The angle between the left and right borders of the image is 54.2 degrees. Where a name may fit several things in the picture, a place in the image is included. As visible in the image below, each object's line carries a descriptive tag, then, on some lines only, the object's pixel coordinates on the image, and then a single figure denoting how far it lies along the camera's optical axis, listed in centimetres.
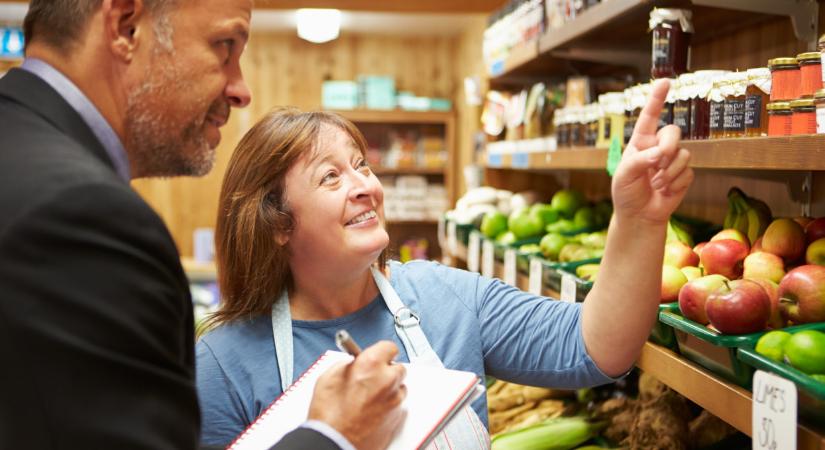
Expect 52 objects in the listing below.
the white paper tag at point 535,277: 239
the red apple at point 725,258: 173
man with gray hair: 82
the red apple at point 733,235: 182
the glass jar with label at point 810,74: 138
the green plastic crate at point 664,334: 159
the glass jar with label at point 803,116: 134
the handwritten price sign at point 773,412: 111
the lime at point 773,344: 126
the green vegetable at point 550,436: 227
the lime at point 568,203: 314
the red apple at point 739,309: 137
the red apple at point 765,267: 160
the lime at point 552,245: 260
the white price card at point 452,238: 387
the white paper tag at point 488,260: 306
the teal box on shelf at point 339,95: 726
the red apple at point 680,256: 184
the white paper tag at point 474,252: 334
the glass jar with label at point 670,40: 192
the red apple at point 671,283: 170
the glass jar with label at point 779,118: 140
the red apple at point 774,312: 145
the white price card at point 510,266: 274
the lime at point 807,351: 120
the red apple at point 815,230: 164
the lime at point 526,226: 306
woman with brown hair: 161
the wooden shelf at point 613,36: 205
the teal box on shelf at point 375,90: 733
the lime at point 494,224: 330
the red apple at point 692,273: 175
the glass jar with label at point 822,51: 135
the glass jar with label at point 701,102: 169
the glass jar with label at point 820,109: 129
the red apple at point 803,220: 173
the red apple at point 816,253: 157
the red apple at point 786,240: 165
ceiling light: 600
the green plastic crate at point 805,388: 109
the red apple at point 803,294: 139
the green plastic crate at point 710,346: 132
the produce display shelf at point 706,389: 113
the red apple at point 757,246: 173
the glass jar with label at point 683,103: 175
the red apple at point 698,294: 149
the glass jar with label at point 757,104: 152
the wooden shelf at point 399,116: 722
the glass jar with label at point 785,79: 144
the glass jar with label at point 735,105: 157
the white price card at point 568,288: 202
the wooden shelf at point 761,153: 125
